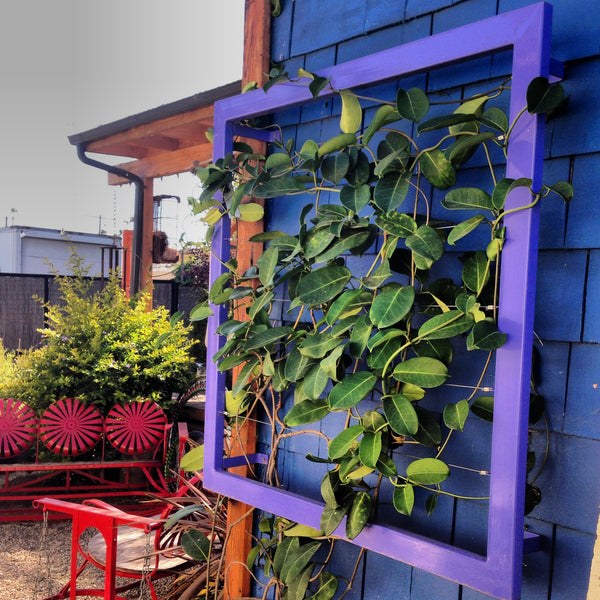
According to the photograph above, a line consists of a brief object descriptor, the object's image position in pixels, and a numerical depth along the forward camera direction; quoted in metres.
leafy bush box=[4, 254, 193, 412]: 3.76
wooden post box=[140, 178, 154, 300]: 5.57
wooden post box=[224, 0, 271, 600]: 1.86
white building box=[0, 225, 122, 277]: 19.95
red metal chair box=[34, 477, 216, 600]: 1.99
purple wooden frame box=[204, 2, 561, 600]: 1.11
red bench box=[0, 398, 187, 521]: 3.54
